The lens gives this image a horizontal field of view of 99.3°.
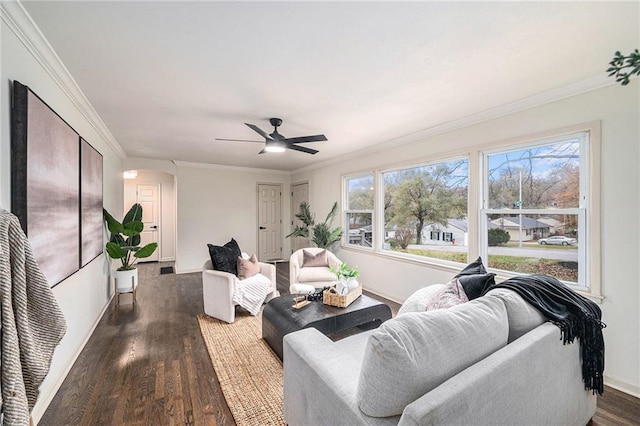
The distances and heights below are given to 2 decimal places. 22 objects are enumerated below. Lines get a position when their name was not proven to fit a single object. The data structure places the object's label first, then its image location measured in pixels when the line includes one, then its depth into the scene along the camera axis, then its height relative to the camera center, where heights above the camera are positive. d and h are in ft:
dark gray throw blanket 4.79 -1.91
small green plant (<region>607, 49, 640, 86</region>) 2.51 +1.41
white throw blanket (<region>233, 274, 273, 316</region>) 10.58 -3.22
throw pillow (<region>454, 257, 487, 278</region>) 6.86 -1.48
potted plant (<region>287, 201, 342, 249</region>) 16.38 -1.14
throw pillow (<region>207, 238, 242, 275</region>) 11.00 -1.90
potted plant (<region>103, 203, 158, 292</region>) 11.42 -1.45
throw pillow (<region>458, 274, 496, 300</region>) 5.99 -1.63
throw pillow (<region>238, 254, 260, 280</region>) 11.35 -2.38
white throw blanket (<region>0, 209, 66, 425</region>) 3.00 -1.38
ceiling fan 9.38 +2.52
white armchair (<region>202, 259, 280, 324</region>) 10.17 -3.11
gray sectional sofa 3.12 -2.09
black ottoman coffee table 7.55 -3.06
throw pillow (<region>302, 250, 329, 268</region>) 13.43 -2.36
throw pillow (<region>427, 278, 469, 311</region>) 5.87 -1.90
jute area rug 5.78 -4.20
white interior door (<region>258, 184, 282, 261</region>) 21.77 -0.79
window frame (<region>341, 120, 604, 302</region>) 7.09 +0.48
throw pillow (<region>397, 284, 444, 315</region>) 6.50 -2.19
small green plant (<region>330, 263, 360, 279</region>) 8.84 -1.99
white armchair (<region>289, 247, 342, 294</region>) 12.28 -2.91
